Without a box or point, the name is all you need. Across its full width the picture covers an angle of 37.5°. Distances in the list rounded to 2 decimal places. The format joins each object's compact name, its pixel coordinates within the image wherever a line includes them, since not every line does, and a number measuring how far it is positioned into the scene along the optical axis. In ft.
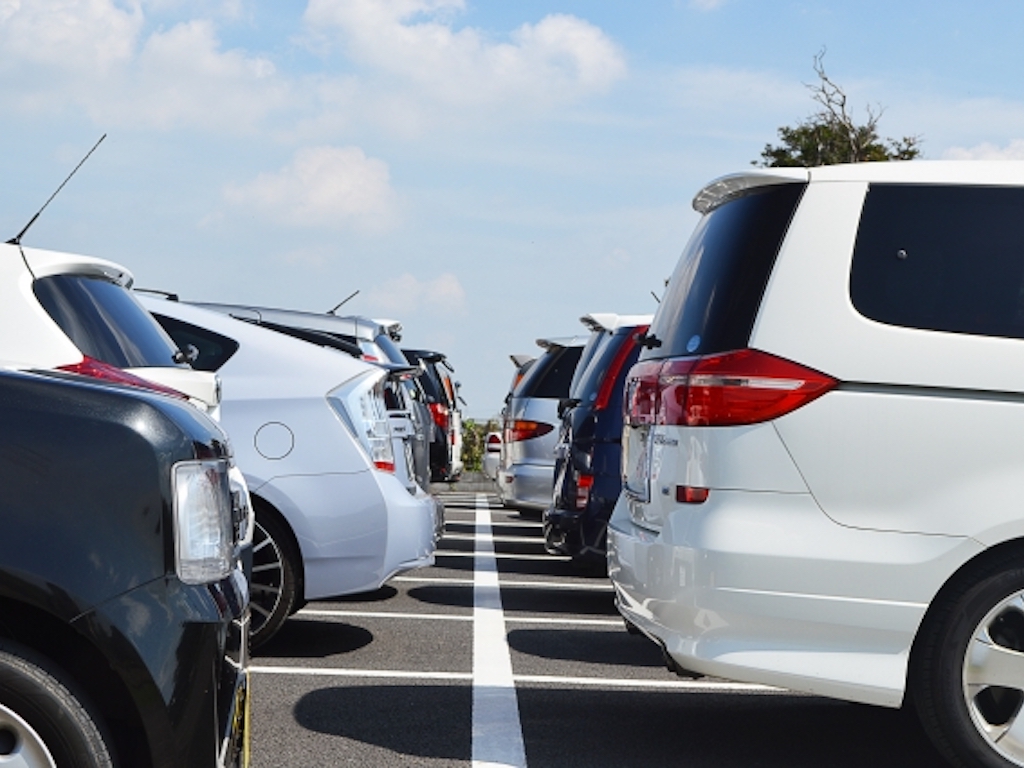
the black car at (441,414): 54.90
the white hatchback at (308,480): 22.35
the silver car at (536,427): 40.01
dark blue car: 27.86
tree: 90.84
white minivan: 14.83
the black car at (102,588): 10.12
